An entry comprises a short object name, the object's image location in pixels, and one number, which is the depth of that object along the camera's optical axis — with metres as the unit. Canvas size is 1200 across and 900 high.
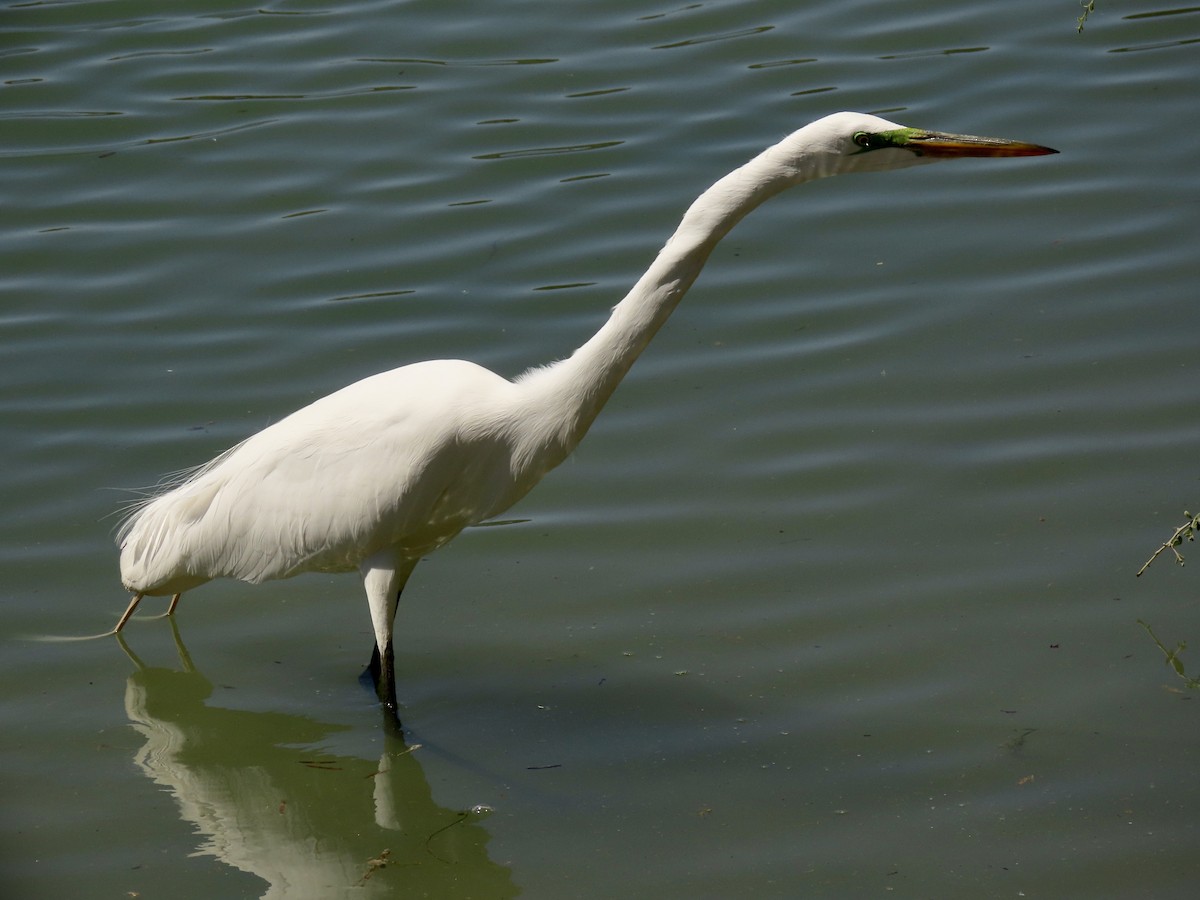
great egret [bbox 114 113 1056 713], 7.70
